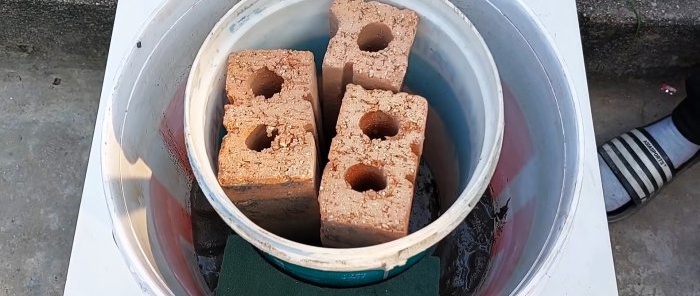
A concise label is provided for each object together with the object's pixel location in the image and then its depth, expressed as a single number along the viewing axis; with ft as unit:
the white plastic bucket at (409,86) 2.57
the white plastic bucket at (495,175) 2.85
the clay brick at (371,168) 2.69
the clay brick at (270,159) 2.77
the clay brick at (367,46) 3.00
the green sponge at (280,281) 3.04
